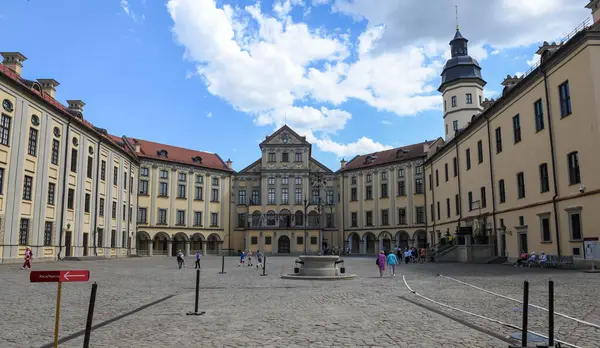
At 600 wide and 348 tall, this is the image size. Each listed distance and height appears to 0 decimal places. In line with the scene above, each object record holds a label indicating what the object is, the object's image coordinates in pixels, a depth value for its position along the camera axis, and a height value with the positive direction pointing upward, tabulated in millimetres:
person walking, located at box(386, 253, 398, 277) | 23859 -1207
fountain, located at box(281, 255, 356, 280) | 21656 -1480
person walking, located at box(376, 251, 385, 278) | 23328 -1178
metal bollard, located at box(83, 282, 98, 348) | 6420 -1157
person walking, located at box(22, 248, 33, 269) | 26880 -1112
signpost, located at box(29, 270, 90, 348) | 6121 -505
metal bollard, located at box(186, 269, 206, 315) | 10895 -1712
